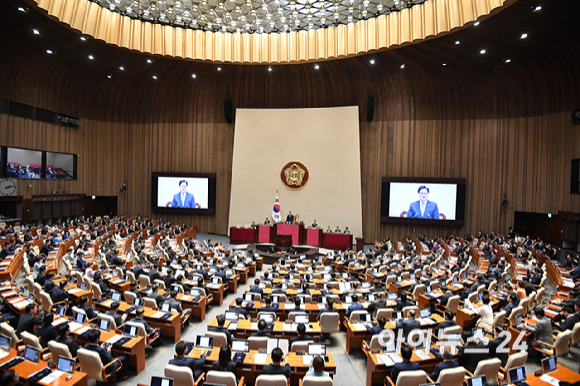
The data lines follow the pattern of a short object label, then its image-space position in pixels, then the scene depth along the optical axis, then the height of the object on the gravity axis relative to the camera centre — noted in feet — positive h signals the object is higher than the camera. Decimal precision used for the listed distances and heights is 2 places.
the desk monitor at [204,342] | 17.98 -8.48
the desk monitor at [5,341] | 17.69 -8.67
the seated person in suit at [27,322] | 19.21 -8.19
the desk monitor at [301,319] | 21.56 -8.51
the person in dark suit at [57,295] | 24.30 -8.20
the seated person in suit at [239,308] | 22.86 -8.53
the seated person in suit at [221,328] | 18.67 -8.40
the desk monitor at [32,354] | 15.67 -8.22
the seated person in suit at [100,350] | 16.78 -8.53
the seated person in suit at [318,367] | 14.39 -7.81
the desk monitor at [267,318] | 21.58 -8.49
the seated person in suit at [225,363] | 15.92 -8.60
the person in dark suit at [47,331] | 18.19 -8.21
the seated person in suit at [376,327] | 19.66 -8.49
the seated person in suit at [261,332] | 18.49 -8.11
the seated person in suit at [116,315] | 20.52 -8.41
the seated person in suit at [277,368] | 14.99 -8.27
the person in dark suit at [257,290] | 27.94 -8.60
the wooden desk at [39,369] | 14.57 -8.60
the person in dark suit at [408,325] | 20.28 -8.25
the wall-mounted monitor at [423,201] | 61.62 -1.24
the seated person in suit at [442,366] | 15.53 -8.30
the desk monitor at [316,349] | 16.96 -8.27
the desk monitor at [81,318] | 20.21 -8.23
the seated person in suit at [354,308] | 23.58 -8.38
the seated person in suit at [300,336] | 18.24 -8.18
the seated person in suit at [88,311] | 21.45 -8.31
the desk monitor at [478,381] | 14.28 -8.18
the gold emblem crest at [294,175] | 68.49 +3.50
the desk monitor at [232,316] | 21.68 -8.52
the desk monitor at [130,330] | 19.38 -8.55
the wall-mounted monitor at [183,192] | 73.00 -0.83
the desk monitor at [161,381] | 13.64 -8.19
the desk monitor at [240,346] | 17.42 -8.40
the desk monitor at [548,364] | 15.61 -8.07
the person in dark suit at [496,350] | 17.98 -8.57
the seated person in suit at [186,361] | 15.69 -8.59
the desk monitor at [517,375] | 14.76 -8.13
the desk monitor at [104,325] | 19.77 -8.44
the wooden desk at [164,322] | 22.48 -9.38
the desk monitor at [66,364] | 15.19 -8.40
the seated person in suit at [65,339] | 16.90 -8.12
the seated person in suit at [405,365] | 15.70 -8.36
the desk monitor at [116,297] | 24.47 -8.30
